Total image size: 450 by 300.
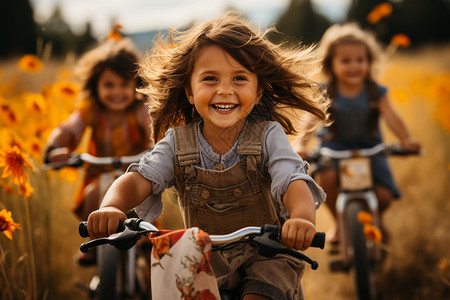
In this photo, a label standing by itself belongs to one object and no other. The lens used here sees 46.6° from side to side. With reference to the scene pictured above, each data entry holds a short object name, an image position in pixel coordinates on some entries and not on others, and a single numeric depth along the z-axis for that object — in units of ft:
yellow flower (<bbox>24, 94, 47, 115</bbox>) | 12.37
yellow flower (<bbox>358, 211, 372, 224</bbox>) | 11.40
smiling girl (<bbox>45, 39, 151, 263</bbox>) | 13.17
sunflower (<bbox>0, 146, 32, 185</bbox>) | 8.09
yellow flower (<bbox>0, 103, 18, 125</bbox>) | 11.87
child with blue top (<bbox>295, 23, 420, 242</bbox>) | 13.90
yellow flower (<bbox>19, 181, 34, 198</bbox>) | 8.21
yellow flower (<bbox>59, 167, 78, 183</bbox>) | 13.25
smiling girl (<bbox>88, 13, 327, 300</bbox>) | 6.73
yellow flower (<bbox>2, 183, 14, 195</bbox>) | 9.94
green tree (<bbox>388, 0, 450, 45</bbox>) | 89.45
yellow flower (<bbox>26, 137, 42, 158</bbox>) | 12.71
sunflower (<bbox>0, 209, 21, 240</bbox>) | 7.11
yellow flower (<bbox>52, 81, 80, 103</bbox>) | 14.01
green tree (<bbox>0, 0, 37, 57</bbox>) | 83.10
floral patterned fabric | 5.26
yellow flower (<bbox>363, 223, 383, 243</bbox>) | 10.94
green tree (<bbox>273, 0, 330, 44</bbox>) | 105.70
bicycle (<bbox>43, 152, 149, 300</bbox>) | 10.84
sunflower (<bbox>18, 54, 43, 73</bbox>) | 14.25
